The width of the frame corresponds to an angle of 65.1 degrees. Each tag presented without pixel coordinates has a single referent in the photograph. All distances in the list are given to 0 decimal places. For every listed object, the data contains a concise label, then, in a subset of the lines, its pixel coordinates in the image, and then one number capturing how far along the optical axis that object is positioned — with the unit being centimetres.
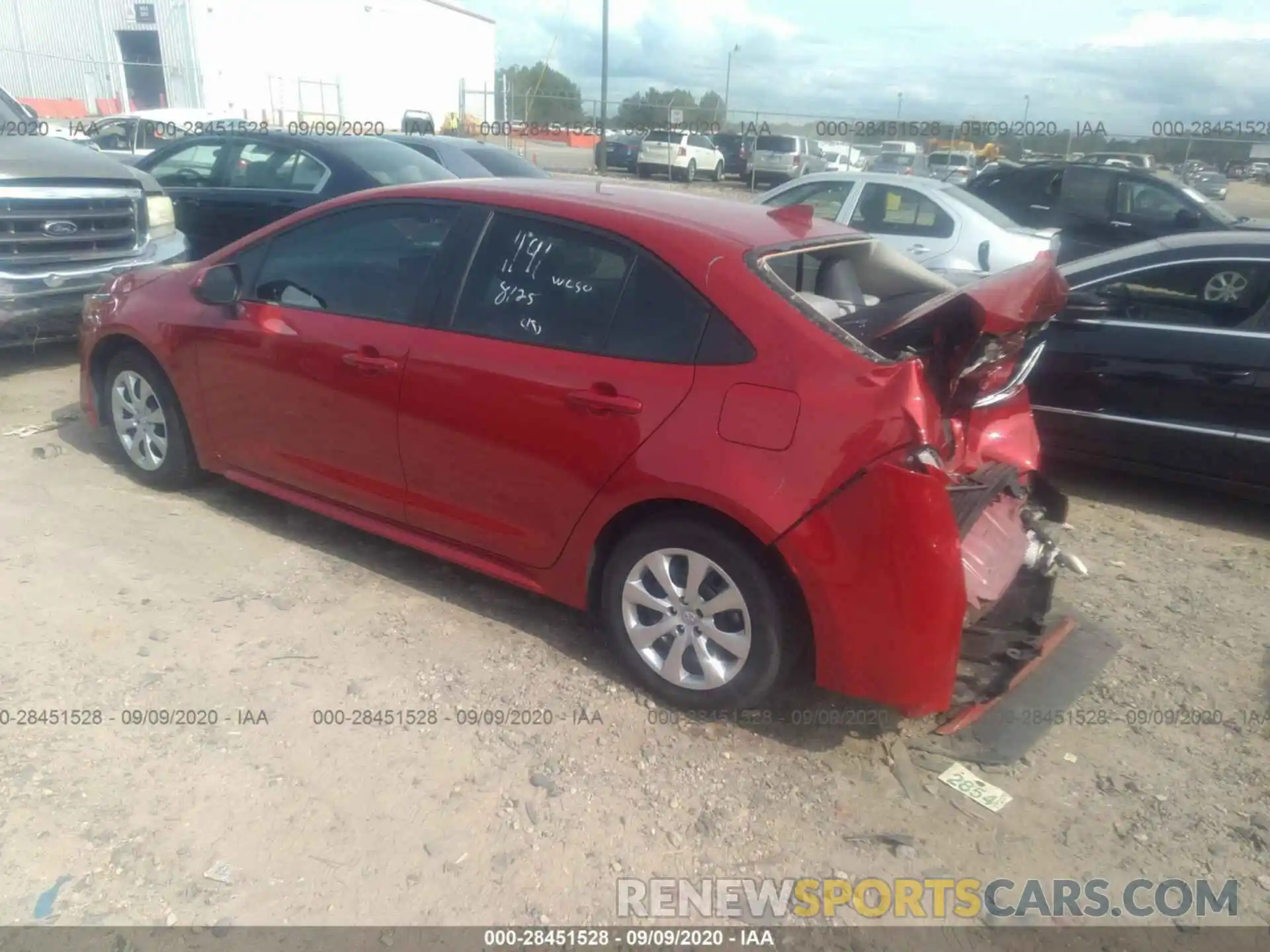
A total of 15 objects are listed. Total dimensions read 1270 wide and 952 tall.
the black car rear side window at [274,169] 845
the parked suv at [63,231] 639
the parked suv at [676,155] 3027
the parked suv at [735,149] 3244
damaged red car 296
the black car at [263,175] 833
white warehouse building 3516
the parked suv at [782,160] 2875
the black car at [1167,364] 498
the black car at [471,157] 1083
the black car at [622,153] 3212
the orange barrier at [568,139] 4769
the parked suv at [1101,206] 1202
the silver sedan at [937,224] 990
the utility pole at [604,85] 2827
